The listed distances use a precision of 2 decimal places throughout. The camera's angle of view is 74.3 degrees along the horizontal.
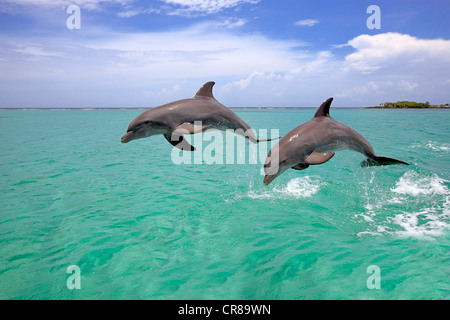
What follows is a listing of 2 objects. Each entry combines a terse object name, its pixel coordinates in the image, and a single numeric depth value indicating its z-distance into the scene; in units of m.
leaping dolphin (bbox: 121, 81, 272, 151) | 5.27
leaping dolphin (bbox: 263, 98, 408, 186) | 5.75
